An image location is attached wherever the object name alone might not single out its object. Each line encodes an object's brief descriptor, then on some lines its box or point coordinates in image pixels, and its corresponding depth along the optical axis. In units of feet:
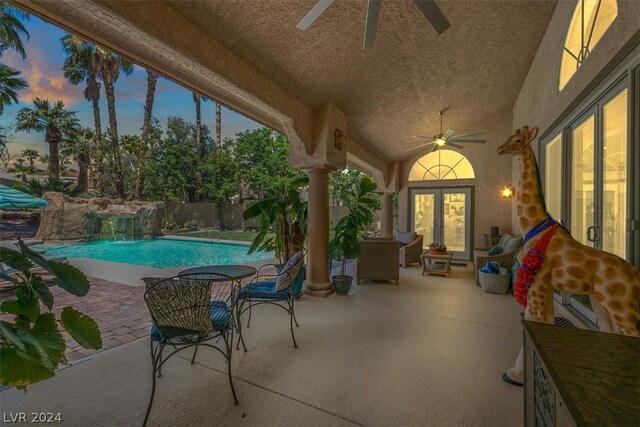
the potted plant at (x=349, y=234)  16.62
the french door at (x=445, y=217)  29.81
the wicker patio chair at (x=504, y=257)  18.38
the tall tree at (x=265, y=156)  47.16
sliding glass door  8.25
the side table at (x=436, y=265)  21.53
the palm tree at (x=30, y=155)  39.86
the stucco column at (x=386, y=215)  32.60
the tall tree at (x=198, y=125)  60.25
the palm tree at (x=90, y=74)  44.55
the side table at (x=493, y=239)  26.89
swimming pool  36.58
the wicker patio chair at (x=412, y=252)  24.81
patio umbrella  17.12
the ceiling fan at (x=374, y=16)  6.68
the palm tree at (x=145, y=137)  49.75
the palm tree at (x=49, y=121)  37.01
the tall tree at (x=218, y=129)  57.11
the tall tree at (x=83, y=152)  49.01
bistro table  9.95
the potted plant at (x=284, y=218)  16.53
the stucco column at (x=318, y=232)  16.06
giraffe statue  5.97
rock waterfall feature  39.65
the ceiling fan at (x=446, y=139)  21.42
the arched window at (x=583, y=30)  8.97
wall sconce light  25.38
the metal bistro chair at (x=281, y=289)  10.16
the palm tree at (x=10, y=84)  23.44
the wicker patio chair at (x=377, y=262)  18.65
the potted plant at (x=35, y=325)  3.18
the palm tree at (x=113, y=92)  46.50
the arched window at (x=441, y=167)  29.96
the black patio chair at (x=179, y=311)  6.73
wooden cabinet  2.36
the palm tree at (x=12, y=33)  25.00
